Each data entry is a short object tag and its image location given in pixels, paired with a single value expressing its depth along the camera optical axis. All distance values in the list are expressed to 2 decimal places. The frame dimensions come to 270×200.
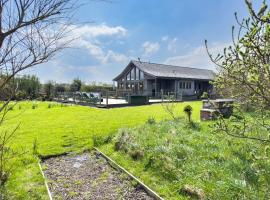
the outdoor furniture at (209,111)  7.66
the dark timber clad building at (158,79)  24.09
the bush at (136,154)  4.40
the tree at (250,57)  1.36
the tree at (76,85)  29.80
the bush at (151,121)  6.80
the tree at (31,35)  1.96
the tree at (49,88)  23.05
